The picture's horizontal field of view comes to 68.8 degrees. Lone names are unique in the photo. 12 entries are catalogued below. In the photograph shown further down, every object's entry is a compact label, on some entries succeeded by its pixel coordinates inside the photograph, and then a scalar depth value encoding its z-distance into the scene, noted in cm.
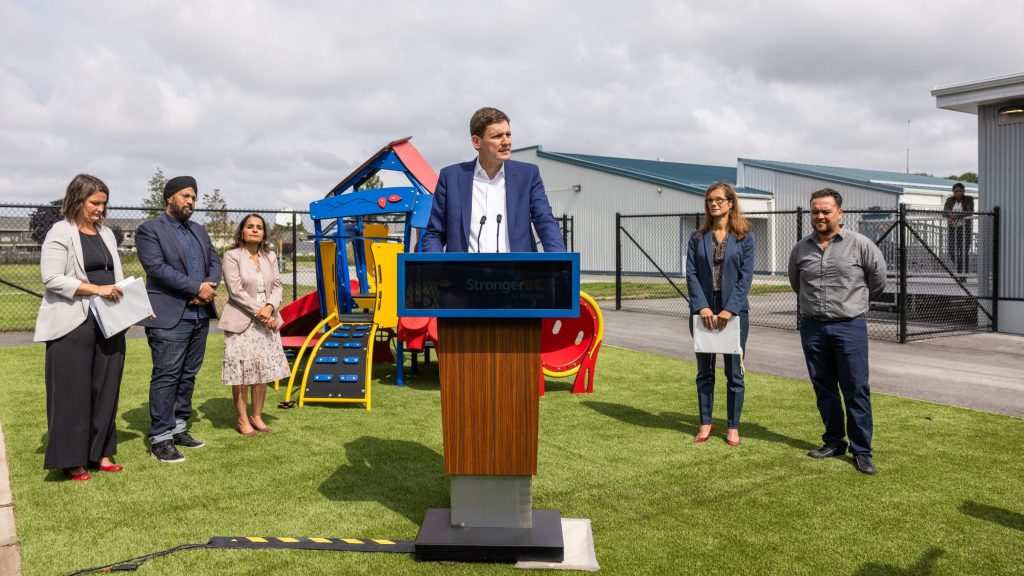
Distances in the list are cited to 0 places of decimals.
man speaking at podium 357
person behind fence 1281
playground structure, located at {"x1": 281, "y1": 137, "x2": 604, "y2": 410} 710
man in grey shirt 488
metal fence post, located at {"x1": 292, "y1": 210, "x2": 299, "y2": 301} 1321
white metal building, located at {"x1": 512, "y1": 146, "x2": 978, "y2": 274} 2992
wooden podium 311
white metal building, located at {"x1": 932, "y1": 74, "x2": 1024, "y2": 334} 1184
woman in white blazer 446
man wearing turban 509
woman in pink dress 564
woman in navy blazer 524
